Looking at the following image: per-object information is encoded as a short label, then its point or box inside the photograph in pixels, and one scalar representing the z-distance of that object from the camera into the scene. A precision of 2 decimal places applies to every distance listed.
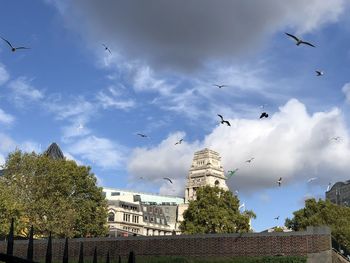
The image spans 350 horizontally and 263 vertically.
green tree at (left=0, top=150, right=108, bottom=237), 71.88
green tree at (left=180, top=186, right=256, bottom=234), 91.25
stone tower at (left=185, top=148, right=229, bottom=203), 198.01
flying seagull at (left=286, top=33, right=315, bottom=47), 22.48
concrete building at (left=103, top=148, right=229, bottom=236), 162.50
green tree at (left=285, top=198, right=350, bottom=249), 88.06
